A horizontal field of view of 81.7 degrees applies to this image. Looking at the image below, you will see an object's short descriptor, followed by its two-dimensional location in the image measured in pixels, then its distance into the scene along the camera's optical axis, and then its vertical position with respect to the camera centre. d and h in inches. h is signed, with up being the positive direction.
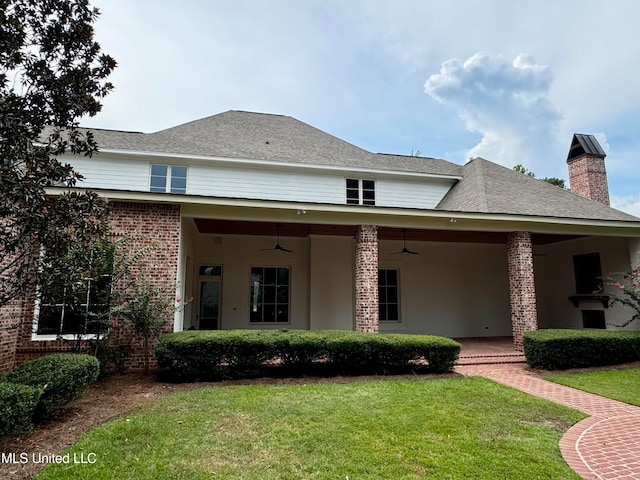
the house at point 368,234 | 403.2 +73.8
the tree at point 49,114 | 150.8 +80.9
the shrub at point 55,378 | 186.4 -44.7
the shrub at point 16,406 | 153.3 -48.7
